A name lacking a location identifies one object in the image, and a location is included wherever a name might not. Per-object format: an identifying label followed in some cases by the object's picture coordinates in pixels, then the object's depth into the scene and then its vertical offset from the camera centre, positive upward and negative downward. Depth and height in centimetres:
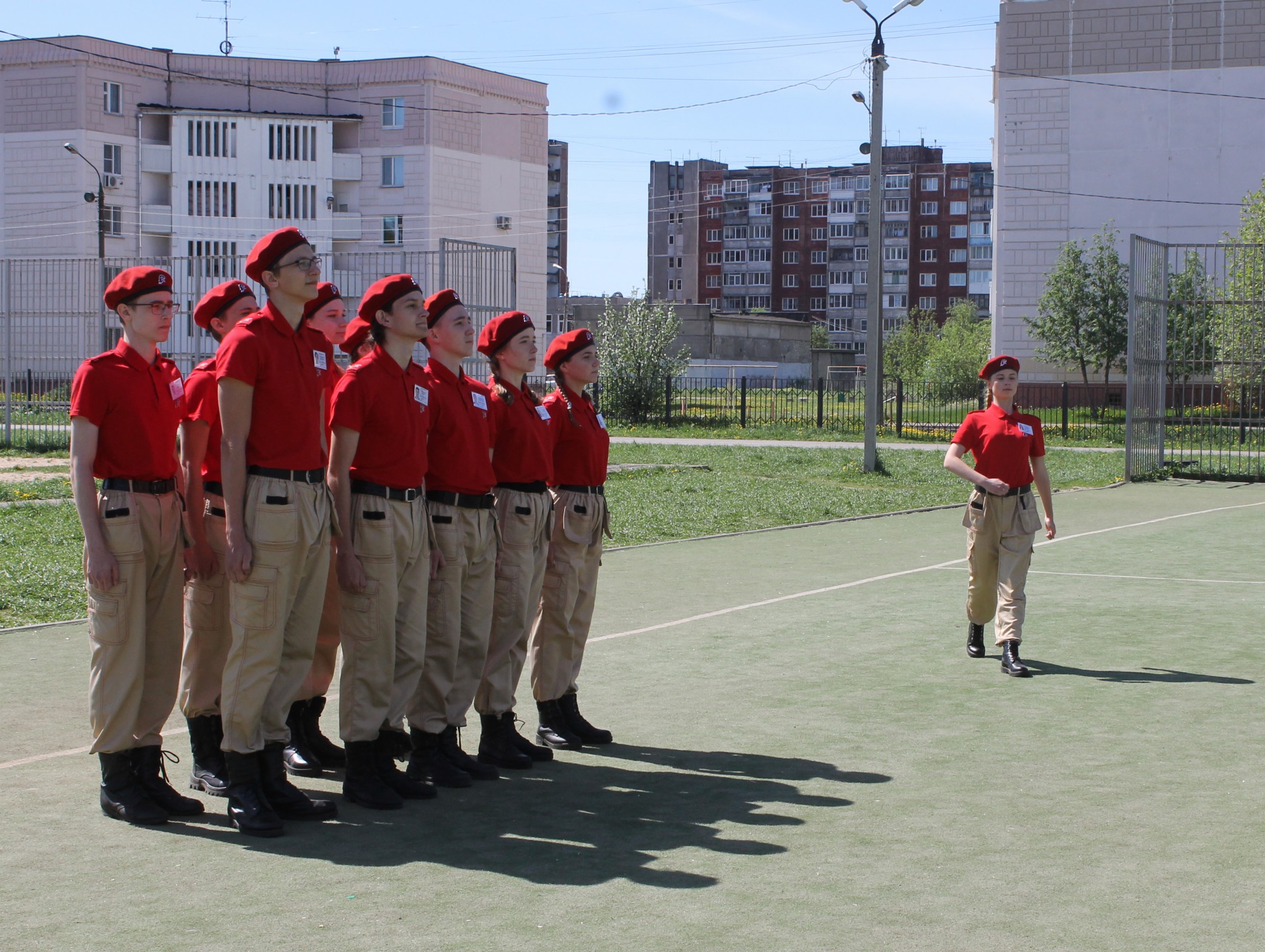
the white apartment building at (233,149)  6456 +1056
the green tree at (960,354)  5888 +190
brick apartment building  13488 +1434
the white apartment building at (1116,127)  5584 +1010
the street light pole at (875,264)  2556 +218
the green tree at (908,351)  9256 +245
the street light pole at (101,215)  4372 +504
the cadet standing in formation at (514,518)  664 -60
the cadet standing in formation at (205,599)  595 -88
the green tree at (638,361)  4238 +76
